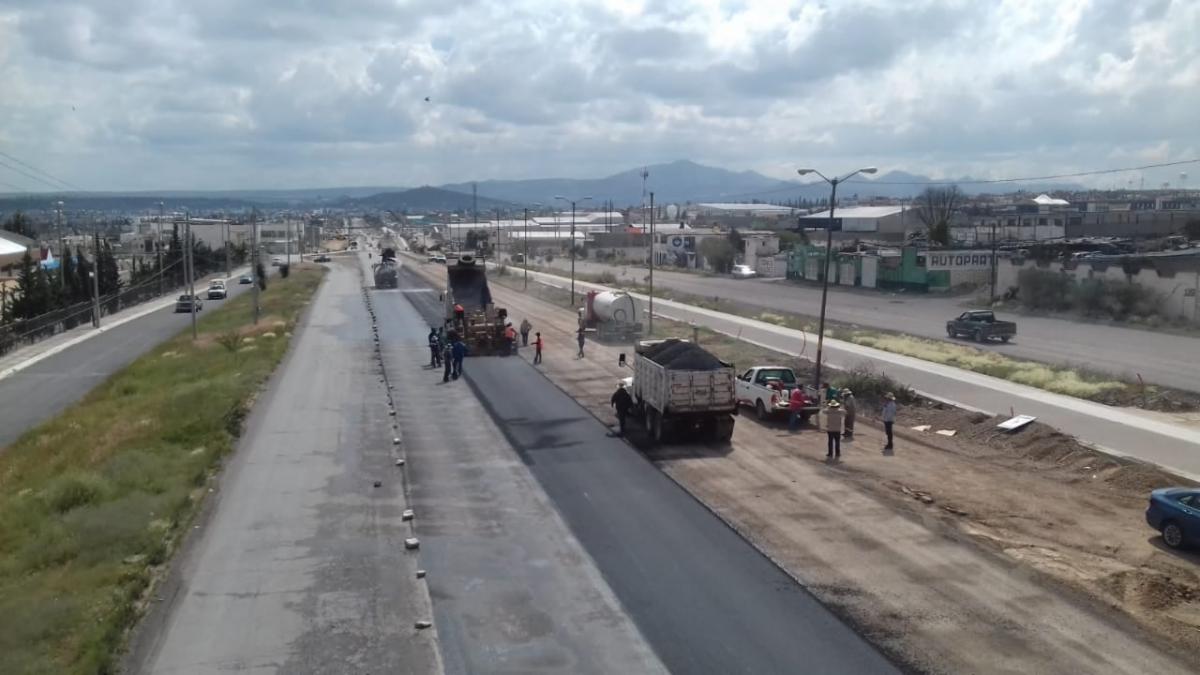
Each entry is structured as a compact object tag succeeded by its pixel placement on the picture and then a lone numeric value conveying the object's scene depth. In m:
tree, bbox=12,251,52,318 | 67.62
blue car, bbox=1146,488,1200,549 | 17.22
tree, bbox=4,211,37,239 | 136.38
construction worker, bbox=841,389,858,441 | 26.97
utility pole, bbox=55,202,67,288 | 74.79
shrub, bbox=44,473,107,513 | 21.03
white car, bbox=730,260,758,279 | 107.88
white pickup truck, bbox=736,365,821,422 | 29.01
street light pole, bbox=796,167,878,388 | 32.84
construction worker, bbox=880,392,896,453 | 25.70
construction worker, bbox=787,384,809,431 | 28.42
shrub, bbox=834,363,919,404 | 31.56
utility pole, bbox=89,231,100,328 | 66.75
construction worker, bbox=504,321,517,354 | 45.31
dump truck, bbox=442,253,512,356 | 45.00
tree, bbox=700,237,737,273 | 117.00
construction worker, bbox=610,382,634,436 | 27.95
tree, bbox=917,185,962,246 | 140.38
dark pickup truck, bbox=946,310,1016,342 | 49.31
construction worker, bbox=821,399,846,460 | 24.20
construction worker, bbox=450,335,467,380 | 38.03
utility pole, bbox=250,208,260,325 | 57.12
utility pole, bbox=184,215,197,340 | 61.26
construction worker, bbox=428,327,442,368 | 41.19
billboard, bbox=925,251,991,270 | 79.00
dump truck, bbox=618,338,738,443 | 25.66
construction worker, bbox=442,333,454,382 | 37.56
